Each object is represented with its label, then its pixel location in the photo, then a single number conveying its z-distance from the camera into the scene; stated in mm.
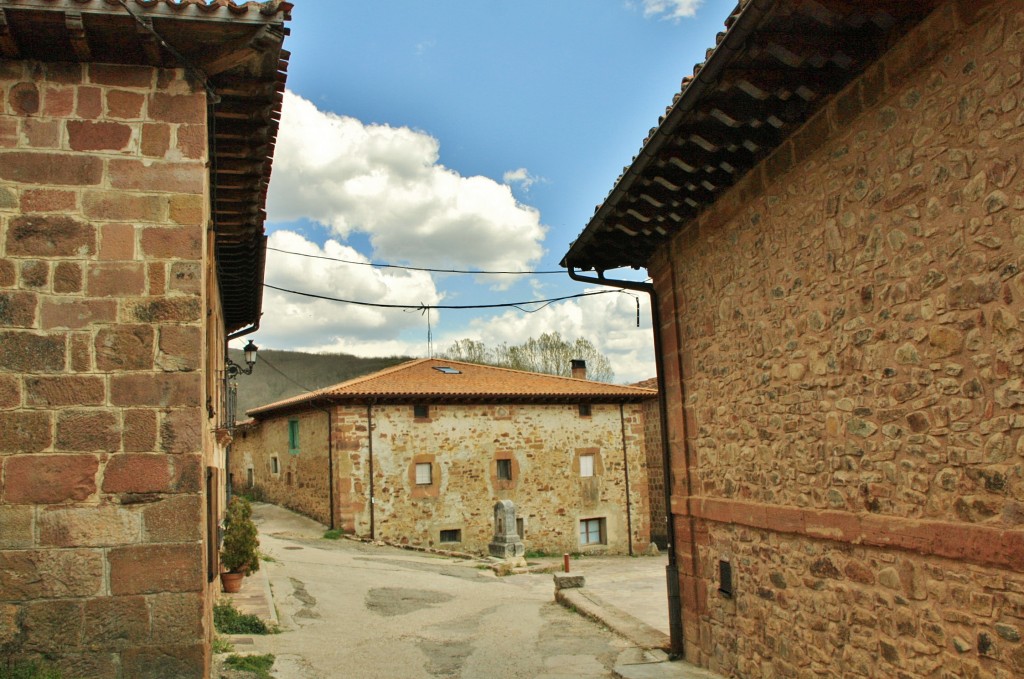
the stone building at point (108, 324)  4410
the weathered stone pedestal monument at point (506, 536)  18781
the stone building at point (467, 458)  20203
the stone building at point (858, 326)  3566
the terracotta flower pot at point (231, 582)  10008
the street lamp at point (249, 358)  13859
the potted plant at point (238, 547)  10250
